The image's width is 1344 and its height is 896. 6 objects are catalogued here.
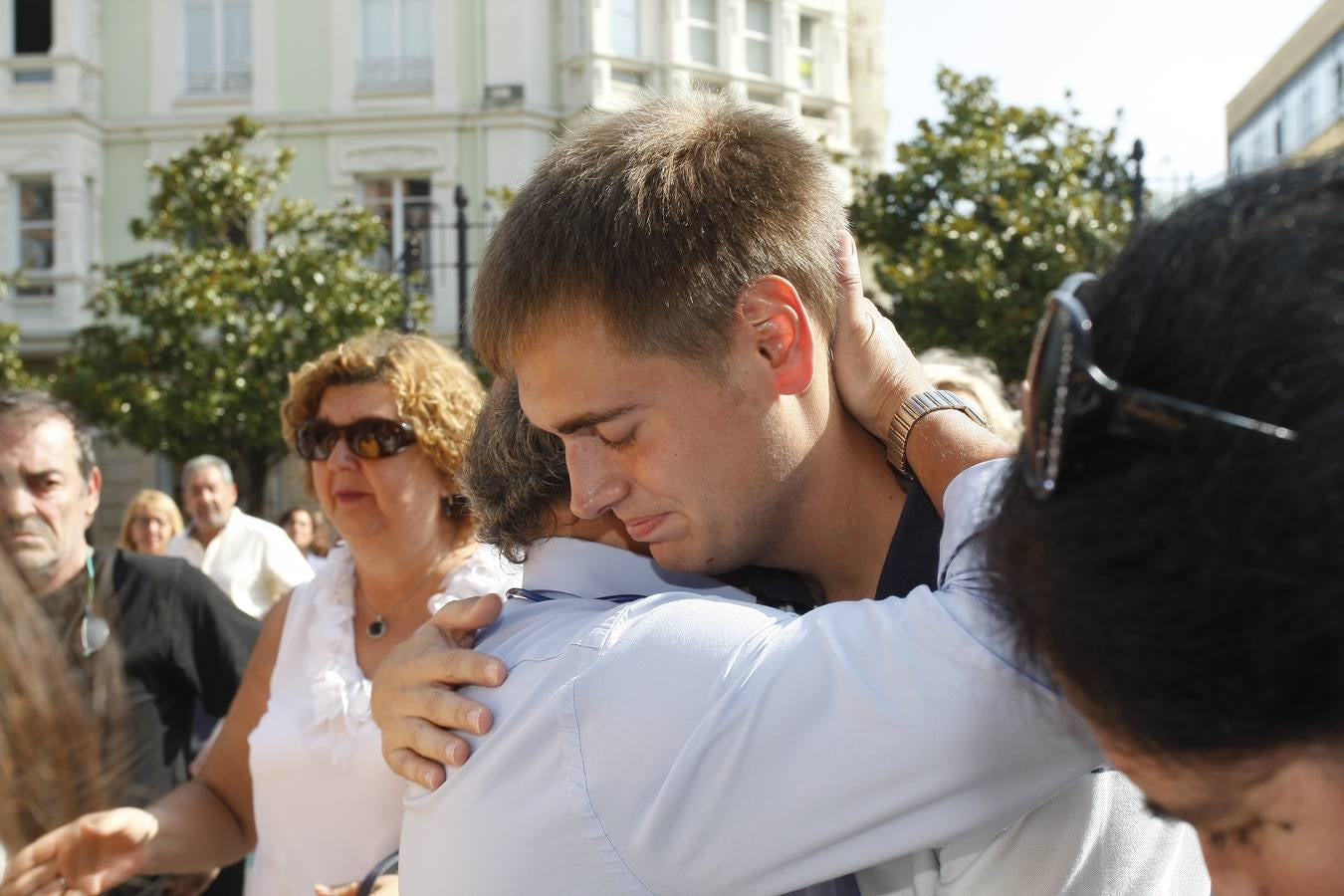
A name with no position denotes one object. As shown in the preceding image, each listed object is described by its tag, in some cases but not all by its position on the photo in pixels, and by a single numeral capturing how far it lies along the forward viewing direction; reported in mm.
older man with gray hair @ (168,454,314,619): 7652
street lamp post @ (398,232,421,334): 11652
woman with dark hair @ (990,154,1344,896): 878
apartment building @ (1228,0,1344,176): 21458
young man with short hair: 1428
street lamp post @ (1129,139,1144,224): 10146
